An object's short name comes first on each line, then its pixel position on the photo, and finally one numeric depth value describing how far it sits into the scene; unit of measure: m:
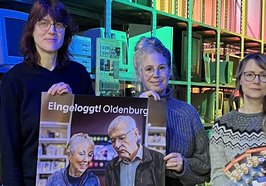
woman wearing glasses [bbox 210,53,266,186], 1.48
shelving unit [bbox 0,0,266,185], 2.93
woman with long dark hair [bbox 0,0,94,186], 1.42
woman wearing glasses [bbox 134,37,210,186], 1.50
